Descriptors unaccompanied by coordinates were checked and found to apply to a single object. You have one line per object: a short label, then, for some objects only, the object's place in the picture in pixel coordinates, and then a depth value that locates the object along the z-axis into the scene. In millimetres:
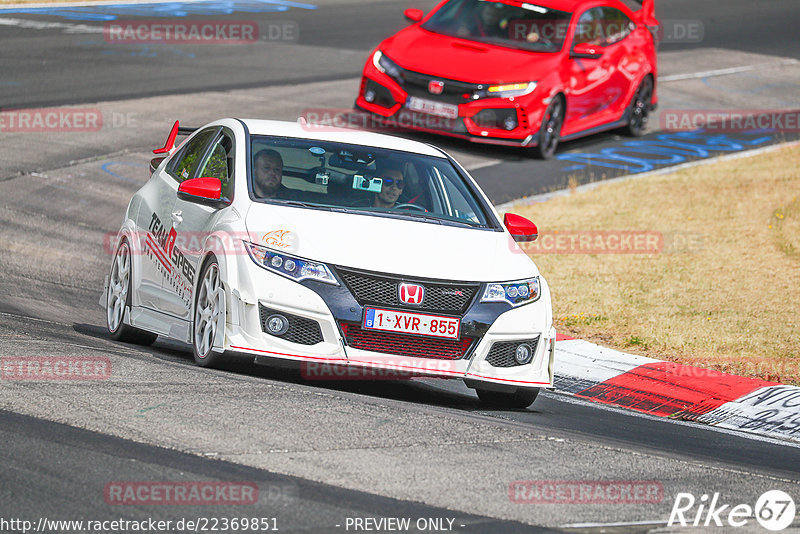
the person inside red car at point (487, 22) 37094
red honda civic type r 34656
